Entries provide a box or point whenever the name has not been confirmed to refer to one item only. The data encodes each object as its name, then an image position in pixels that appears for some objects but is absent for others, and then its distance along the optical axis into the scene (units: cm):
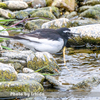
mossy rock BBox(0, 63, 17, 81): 610
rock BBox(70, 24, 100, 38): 1356
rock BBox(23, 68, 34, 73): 752
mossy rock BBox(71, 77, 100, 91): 674
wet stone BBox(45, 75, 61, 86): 699
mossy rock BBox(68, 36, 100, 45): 1357
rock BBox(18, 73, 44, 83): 676
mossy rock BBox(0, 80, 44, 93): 558
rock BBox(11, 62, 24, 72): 807
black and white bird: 855
